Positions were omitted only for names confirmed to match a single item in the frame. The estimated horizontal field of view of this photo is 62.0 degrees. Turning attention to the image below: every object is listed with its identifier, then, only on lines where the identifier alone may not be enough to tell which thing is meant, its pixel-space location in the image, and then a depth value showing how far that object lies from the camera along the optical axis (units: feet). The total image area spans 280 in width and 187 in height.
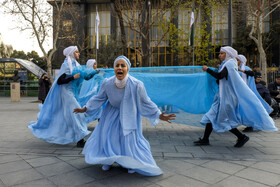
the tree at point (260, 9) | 50.29
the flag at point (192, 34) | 56.80
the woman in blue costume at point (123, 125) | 10.11
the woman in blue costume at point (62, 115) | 14.70
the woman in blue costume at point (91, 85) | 19.05
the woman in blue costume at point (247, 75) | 19.46
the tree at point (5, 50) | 126.13
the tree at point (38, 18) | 51.74
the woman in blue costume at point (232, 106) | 14.51
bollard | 57.98
